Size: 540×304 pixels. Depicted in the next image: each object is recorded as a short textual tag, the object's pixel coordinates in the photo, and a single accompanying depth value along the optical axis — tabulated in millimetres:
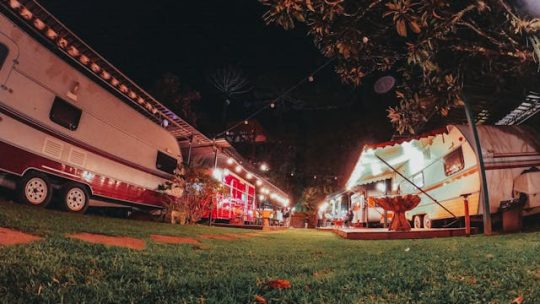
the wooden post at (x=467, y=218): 7150
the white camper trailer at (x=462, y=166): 7234
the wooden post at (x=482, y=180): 6906
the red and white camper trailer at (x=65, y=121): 6324
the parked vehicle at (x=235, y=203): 13859
